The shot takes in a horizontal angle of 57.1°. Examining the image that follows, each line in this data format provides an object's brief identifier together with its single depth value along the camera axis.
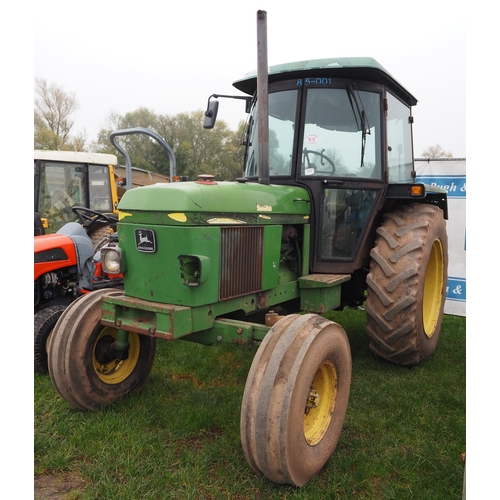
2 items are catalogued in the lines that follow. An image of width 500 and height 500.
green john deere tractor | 2.52
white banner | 6.28
